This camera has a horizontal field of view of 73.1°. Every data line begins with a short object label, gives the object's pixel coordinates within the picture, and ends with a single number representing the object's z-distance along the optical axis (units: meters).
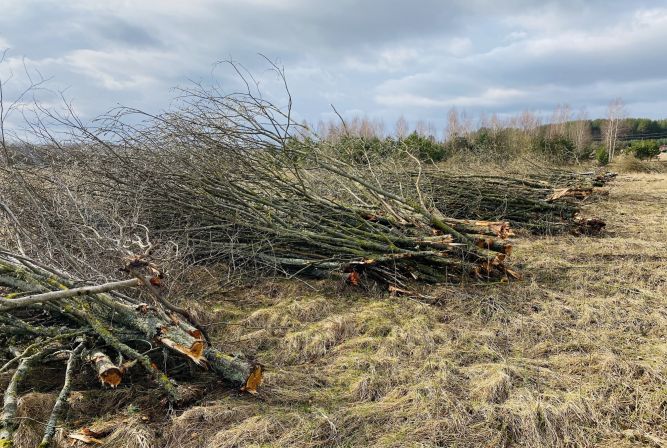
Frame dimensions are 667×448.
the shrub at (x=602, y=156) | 20.79
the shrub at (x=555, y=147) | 16.92
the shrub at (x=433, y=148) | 17.79
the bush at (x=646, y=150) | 22.28
